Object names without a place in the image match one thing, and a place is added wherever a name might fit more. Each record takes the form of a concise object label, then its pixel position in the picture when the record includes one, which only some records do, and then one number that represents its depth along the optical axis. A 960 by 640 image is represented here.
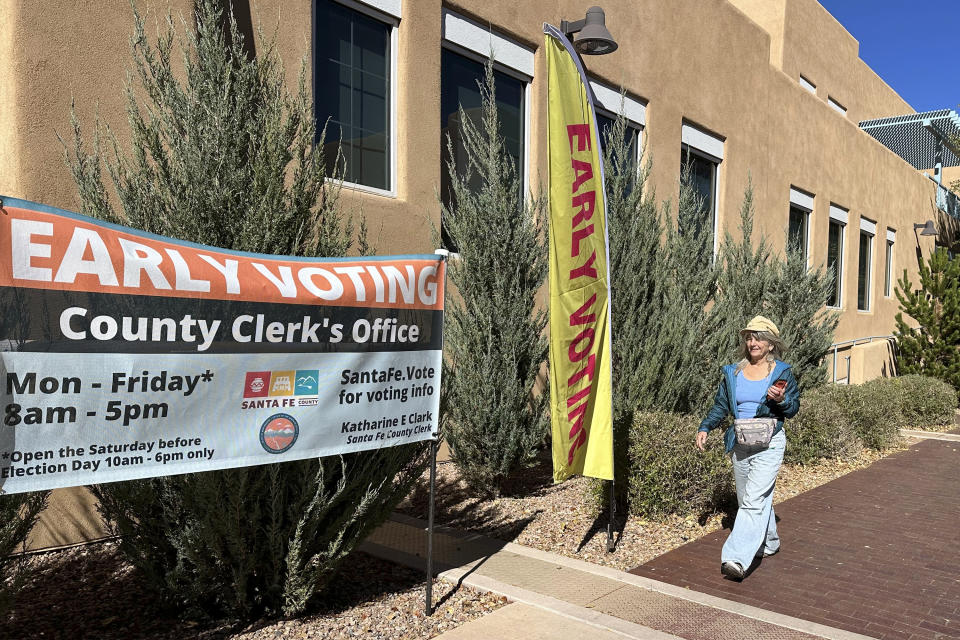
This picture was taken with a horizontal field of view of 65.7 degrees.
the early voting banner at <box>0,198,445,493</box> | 2.82
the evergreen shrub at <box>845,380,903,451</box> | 10.16
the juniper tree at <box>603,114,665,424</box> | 7.88
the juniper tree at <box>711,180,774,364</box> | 11.35
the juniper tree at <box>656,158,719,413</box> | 8.05
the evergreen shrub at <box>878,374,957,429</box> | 13.18
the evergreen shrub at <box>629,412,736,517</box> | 6.20
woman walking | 5.05
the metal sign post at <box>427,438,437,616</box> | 4.17
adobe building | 5.32
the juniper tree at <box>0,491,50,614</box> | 3.12
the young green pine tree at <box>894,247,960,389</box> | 16.95
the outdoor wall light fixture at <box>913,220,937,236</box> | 24.09
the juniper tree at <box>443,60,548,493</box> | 6.95
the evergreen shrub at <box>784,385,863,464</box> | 8.90
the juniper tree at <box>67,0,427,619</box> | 3.82
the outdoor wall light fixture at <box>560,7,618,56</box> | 6.13
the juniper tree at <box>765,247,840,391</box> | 11.83
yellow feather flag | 4.87
